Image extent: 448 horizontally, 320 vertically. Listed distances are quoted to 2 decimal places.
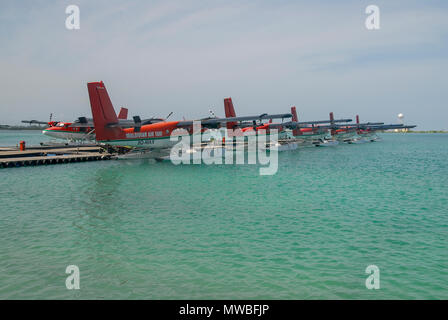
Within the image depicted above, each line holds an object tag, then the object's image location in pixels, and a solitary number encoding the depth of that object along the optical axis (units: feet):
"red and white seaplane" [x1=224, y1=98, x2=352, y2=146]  179.34
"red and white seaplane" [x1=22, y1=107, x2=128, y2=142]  158.18
